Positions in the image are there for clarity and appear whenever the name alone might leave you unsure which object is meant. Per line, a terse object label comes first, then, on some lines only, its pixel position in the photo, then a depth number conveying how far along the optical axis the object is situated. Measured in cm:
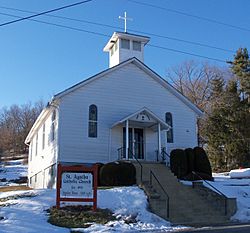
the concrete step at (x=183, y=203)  1600
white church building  2441
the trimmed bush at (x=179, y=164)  2312
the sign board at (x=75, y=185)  1517
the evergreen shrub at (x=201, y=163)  2333
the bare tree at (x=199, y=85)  5166
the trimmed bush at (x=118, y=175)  2039
